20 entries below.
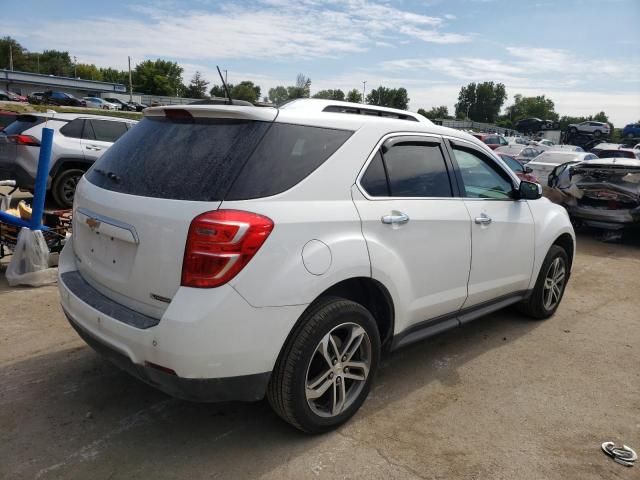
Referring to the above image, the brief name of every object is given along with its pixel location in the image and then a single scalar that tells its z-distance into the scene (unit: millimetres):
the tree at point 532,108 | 123750
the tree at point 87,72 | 119250
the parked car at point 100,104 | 57688
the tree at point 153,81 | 99375
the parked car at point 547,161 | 13641
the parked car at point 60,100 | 53562
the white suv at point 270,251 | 2301
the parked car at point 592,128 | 43531
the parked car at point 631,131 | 45812
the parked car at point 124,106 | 60609
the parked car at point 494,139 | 26697
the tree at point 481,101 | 116625
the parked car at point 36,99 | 54072
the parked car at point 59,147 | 8438
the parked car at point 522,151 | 19145
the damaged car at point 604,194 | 8625
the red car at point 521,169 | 11978
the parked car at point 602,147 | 22192
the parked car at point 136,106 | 59031
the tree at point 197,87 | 97500
